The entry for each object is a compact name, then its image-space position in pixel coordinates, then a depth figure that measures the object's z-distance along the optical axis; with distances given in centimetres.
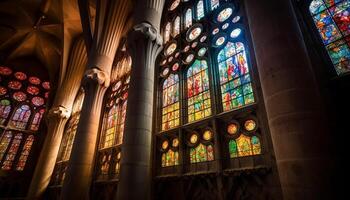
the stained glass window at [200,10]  762
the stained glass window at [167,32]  859
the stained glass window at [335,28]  376
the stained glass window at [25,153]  1378
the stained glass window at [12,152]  1341
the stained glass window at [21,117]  1476
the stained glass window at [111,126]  906
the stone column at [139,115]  460
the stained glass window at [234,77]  501
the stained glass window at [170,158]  591
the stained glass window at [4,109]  1443
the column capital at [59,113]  1248
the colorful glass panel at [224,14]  650
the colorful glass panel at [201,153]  513
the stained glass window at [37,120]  1529
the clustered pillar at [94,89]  682
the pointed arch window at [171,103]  654
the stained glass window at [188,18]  794
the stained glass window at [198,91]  582
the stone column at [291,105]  240
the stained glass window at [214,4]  722
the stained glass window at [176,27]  835
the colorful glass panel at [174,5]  898
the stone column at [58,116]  1077
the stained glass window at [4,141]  1354
